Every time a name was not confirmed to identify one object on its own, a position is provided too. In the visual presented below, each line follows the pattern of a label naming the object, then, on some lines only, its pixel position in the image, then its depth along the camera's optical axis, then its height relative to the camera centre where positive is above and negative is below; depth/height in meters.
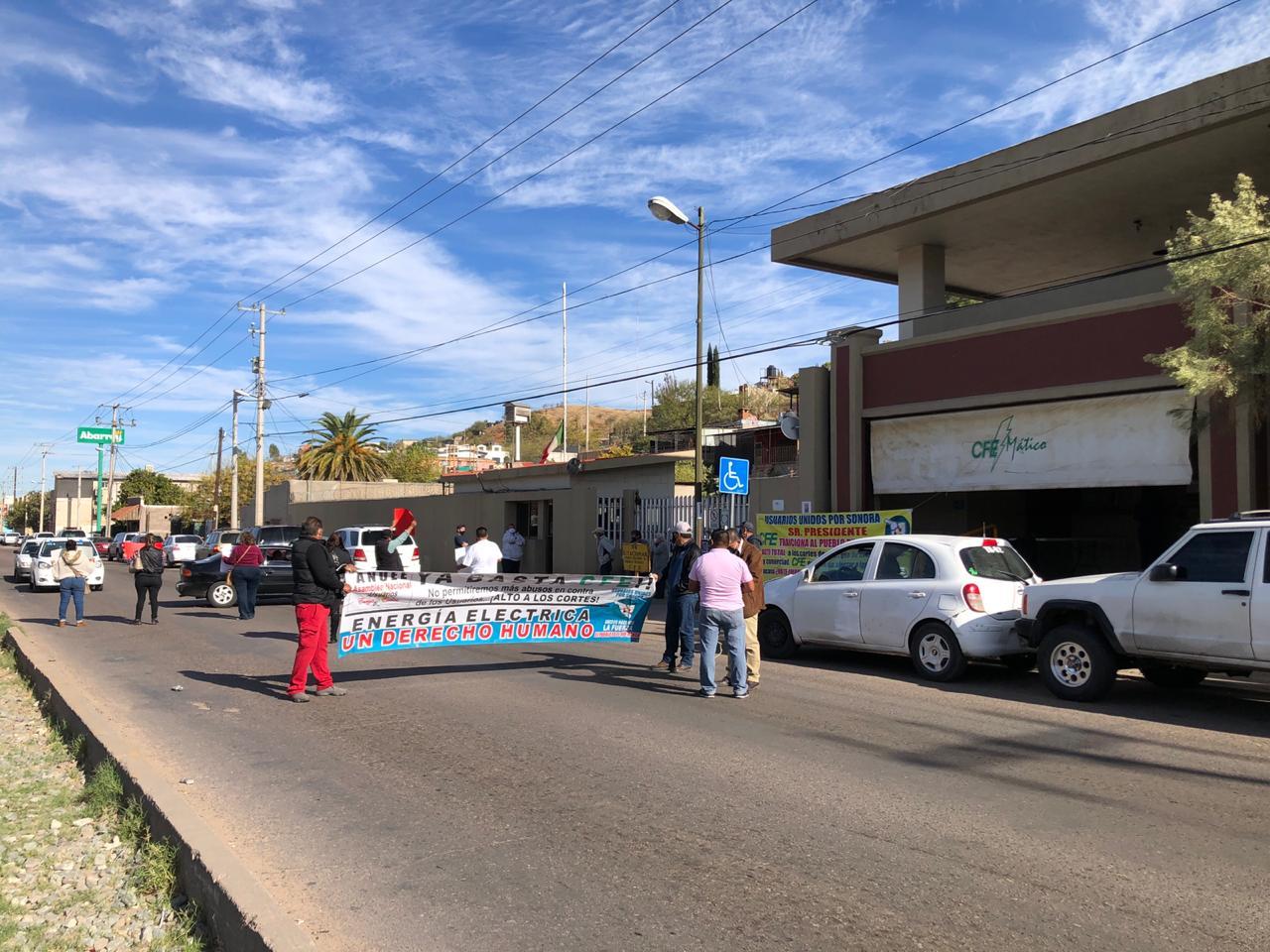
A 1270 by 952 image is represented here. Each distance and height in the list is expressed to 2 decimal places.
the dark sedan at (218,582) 21.36 -0.98
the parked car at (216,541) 33.31 -0.18
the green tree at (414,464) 71.50 +5.59
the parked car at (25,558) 29.22 -0.69
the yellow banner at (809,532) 16.23 +0.19
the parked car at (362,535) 26.02 +0.06
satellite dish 20.38 +2.36
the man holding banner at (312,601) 9.54 -0.60
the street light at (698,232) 18.02 +5.83
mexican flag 42.40 +4.64
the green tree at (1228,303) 11.64 +2.89
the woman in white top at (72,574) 16.56 -0.65
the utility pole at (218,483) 57.52 +3.04
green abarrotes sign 75.19 +7.48
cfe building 14.49 +3.21
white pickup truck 8.75 -0.66
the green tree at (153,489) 95.94 +4.55
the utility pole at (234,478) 46.66 +2.72
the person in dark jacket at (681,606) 11.38 -0.74
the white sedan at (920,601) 10.96 -0.67
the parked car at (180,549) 35.66 -0.50
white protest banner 10.45 -0.78
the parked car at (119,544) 50.94 -0.46
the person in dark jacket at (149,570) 17.47 -0.60
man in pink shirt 9.69 -0.63
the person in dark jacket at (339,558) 10.30 -0.23
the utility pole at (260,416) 41.25 +4.95
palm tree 53.81 +4.58
